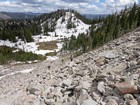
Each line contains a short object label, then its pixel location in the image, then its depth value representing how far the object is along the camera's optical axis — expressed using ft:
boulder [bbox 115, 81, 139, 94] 20.11
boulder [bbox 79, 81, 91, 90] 24.39
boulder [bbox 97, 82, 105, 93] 22.28
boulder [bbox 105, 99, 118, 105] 19.54
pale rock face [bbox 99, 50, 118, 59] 37.22
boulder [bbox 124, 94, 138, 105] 18.87
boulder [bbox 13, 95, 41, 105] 24.54
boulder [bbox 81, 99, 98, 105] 20.74
